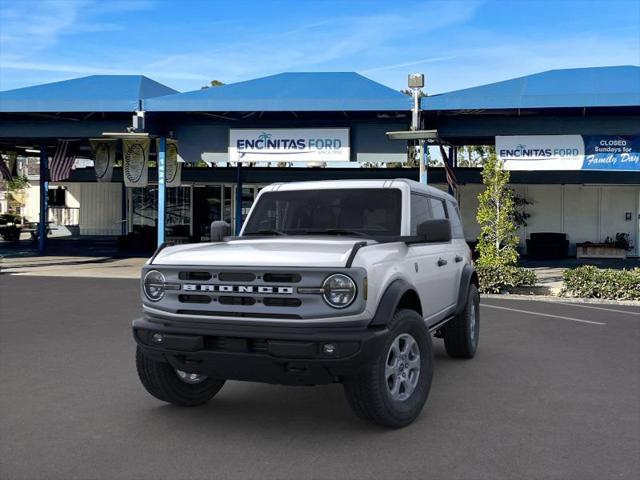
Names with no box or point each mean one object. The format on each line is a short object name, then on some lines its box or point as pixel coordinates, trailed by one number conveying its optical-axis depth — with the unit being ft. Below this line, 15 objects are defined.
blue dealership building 57.98
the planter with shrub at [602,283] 44.44
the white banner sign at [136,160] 69.97
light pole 53.42
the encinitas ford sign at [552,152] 59.57
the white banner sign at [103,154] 74.49
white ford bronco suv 14.34
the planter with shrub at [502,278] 48.01
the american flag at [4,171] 81.76
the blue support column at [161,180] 65.10
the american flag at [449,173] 64.23
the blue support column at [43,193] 80.79
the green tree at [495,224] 50.16
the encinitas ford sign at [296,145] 62.90
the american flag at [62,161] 77.87
